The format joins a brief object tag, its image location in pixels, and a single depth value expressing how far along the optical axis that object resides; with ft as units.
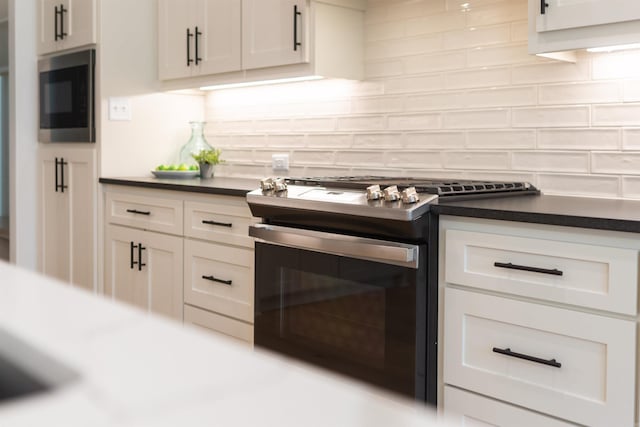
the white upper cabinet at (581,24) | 6.41
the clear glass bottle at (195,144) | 12.99
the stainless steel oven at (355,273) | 6.69
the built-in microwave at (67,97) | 12.30
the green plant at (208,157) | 12.09
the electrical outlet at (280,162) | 11.57
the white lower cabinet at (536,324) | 5.54
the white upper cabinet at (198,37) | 10.84
